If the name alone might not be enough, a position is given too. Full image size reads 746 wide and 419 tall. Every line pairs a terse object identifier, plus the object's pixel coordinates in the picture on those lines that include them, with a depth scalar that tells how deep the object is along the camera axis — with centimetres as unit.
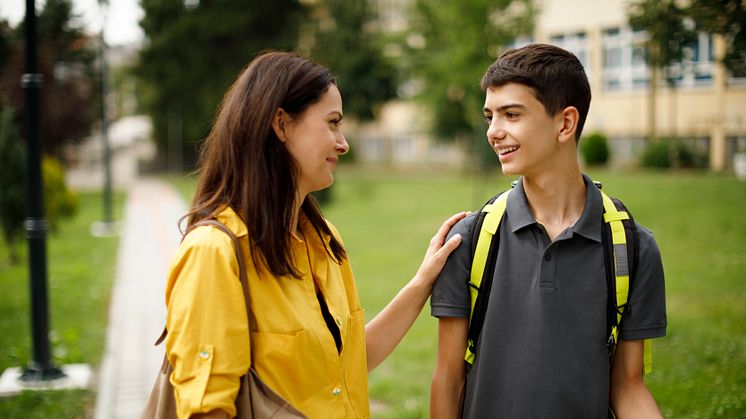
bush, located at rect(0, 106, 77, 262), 1293
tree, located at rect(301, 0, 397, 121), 3984
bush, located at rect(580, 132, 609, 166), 2786
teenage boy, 235
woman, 204
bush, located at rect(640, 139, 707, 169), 2103
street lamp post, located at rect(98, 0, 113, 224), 1900
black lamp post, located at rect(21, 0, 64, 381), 615
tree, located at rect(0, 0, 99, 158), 2412
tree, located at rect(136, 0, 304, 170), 3716
